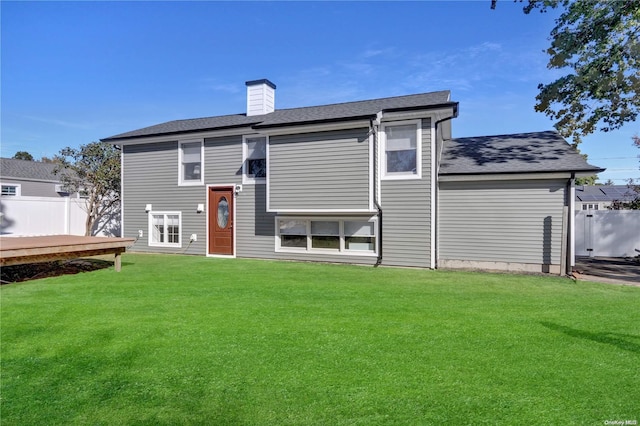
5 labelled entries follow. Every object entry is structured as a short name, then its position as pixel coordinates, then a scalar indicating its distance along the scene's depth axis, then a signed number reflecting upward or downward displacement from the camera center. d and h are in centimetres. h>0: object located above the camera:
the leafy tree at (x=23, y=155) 4884 +619
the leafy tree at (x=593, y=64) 1079 +449
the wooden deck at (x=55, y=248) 686 -94
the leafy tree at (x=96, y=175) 1677 +123
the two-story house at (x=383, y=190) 949 +38
